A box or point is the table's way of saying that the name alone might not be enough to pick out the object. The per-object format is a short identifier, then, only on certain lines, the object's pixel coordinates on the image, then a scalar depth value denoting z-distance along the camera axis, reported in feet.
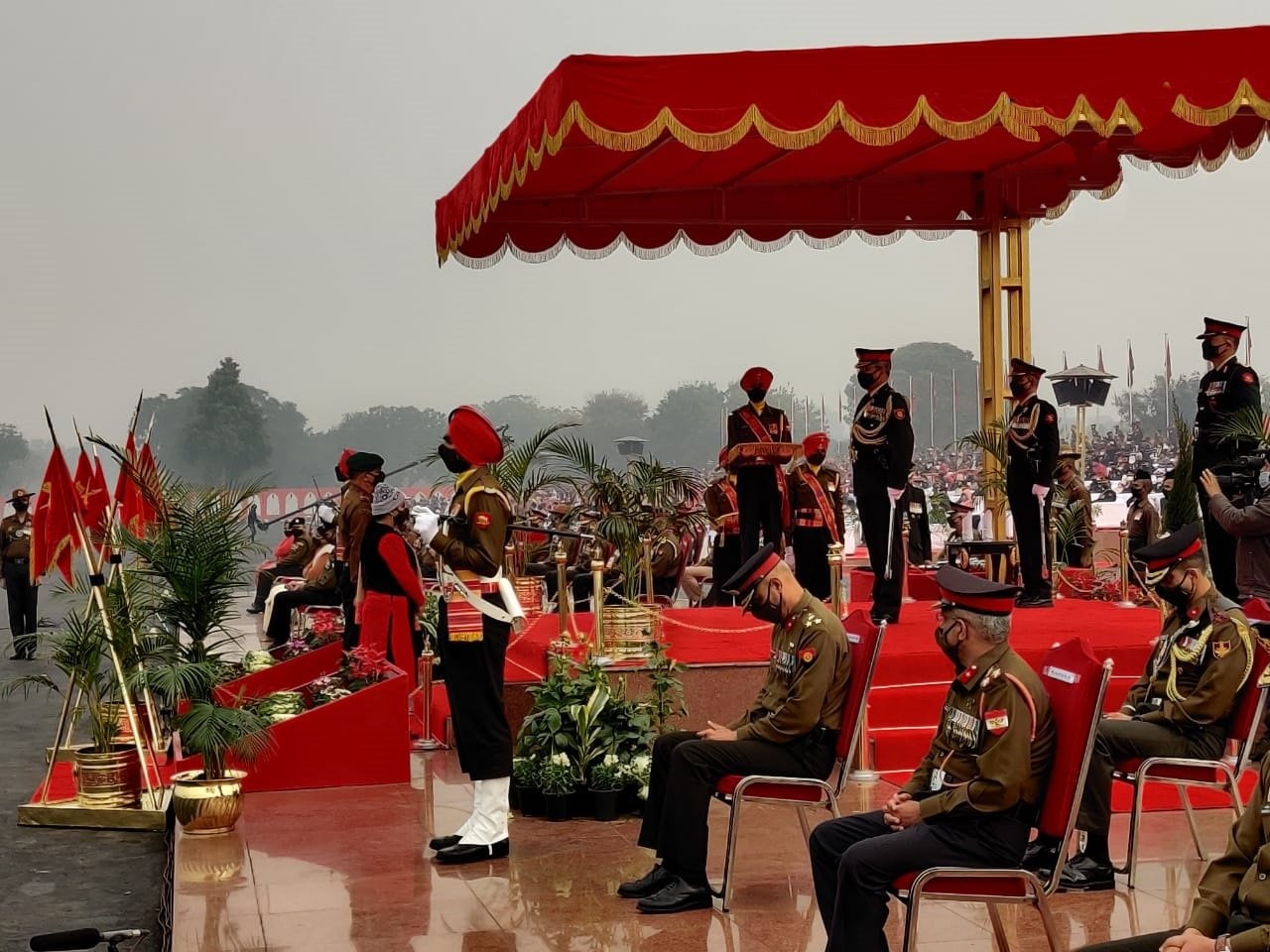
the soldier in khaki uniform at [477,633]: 21.11
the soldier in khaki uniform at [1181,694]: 18.28
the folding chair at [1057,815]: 13.91
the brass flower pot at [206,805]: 23.27
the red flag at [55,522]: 27.40
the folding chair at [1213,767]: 18.22
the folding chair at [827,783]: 17.81
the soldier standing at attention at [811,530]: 38.60
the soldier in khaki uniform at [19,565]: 56.65
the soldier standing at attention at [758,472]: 35.04
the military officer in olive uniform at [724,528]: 41.29
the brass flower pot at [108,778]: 27.17
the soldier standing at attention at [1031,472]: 33.14
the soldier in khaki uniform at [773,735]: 18.04
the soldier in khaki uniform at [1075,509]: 42.55
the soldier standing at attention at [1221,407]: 28.73
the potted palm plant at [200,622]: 23.44
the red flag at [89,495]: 30.78
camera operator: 25.90
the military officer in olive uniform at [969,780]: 14.05
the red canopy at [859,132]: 25.86
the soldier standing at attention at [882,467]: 31.17
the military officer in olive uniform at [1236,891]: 10.96
